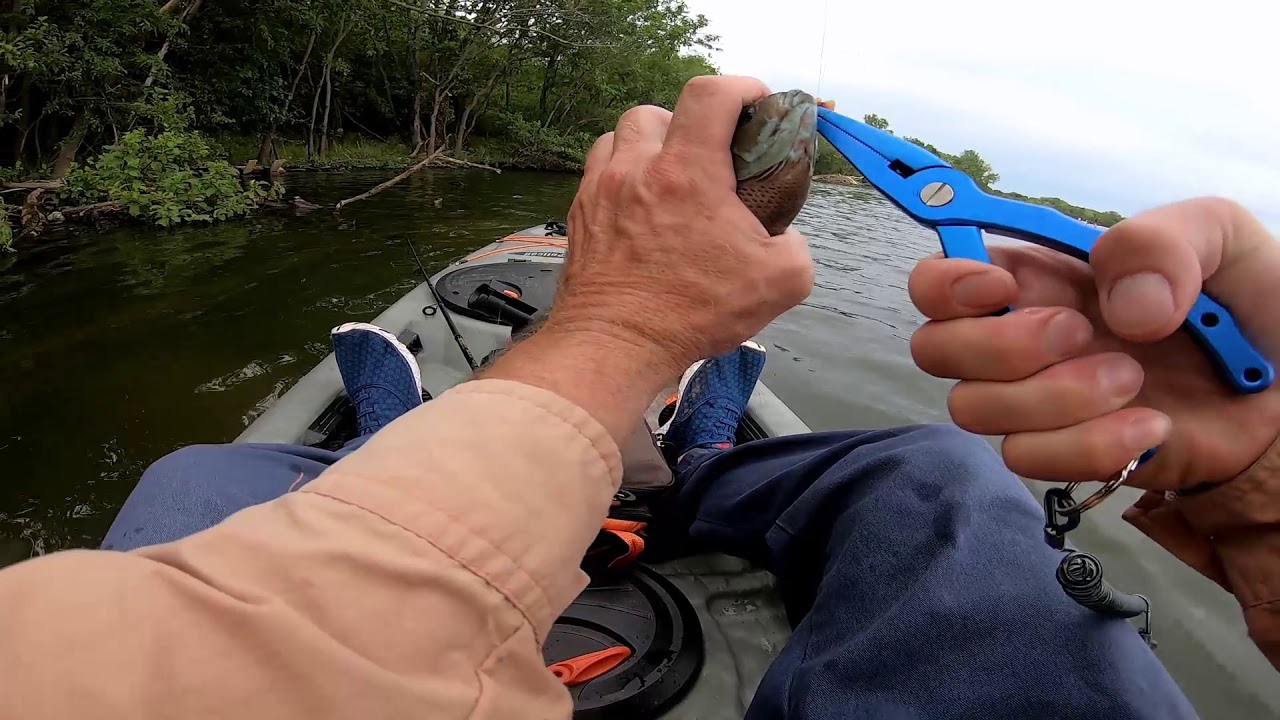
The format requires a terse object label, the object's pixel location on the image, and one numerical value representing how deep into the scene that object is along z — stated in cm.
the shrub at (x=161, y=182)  840
